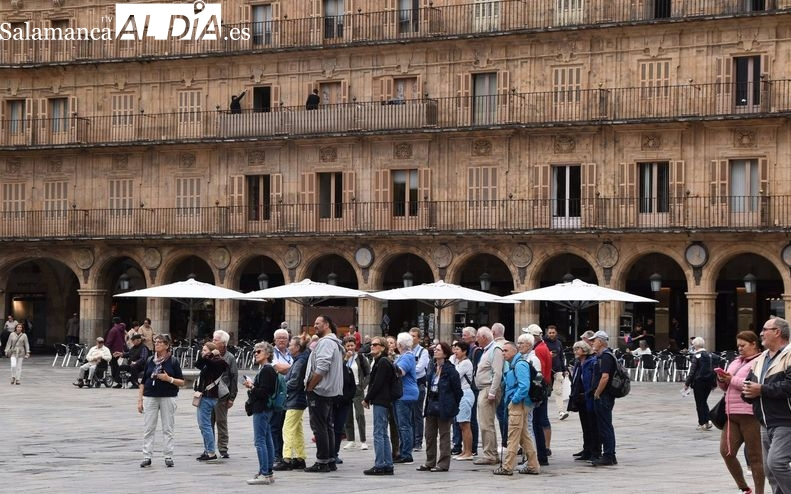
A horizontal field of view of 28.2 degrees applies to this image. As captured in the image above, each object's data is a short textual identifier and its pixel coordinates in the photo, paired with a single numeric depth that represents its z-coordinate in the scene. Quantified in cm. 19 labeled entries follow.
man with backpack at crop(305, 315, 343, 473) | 1812
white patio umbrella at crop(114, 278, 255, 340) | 3841
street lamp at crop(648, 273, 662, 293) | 4497
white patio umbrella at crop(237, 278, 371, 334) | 3819
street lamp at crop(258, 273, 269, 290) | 5009
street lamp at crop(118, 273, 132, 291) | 5334
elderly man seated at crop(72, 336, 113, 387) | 3534
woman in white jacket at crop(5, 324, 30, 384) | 3631
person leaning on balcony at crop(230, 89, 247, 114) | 4962
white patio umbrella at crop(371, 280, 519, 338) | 3544
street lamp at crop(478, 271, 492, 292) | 4719
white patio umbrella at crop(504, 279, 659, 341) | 3438
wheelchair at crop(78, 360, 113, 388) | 3556
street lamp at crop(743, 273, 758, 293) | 4372
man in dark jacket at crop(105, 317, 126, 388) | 3647
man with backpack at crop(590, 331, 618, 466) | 1958
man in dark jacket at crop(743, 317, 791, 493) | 1251
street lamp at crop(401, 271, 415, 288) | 4787
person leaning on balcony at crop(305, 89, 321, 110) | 4847
